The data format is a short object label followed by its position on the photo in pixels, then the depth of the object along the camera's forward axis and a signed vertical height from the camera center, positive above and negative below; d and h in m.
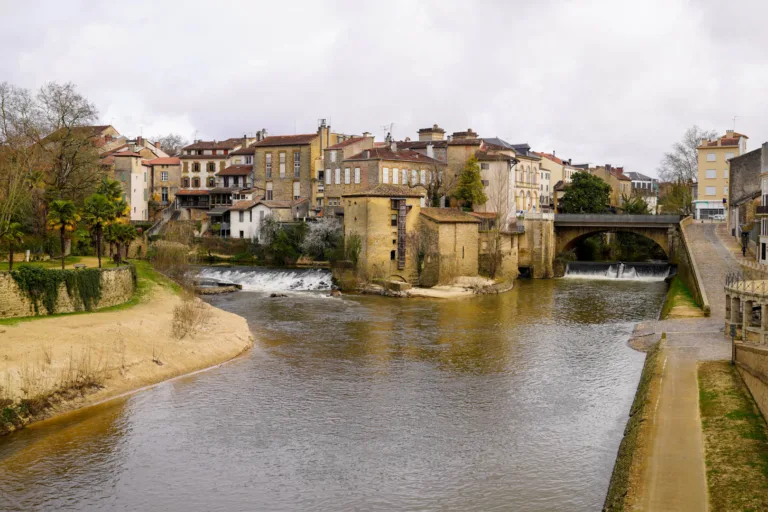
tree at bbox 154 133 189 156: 125.25 +15.59
